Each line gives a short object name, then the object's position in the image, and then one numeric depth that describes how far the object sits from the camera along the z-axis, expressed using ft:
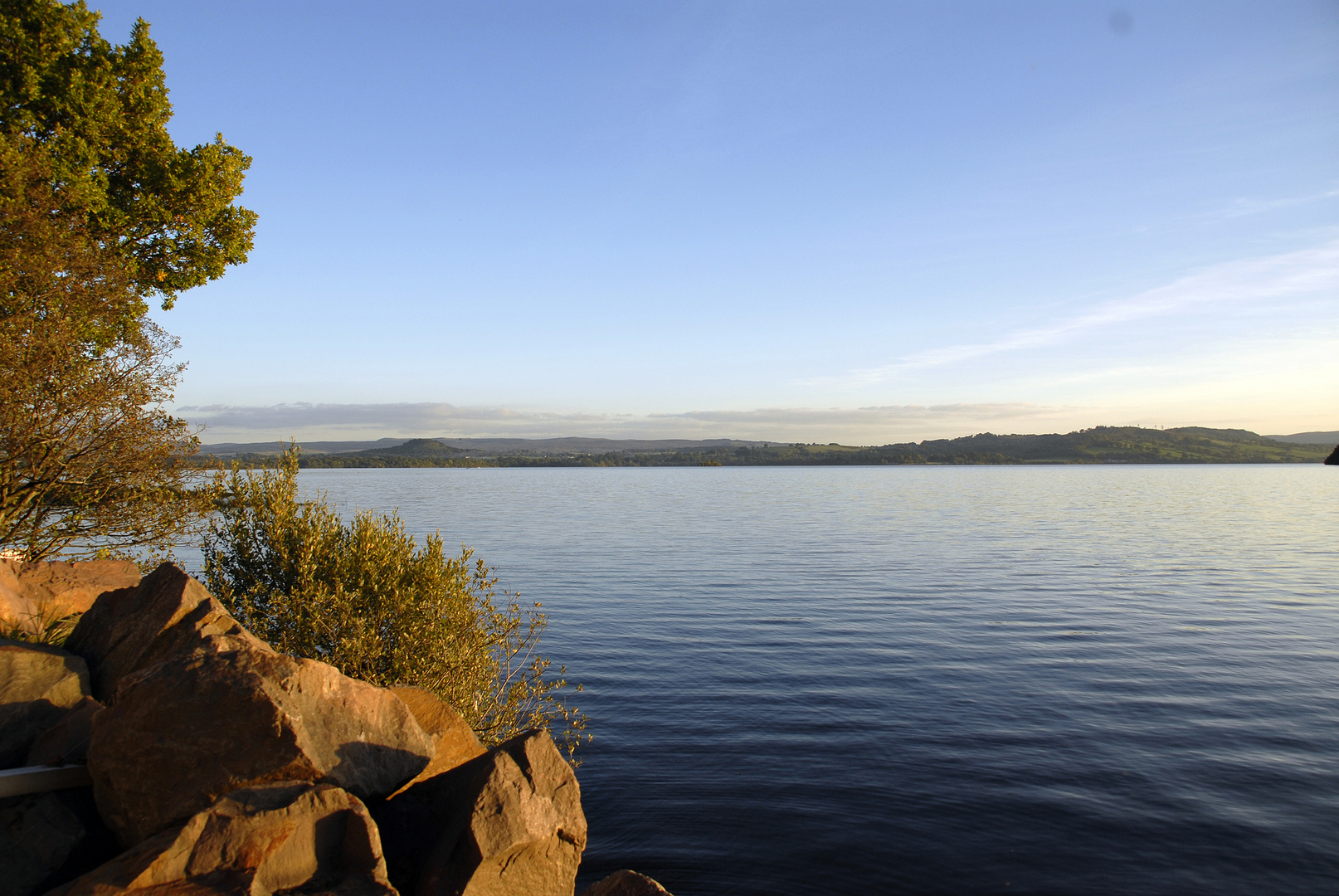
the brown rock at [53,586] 41.88
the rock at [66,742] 29.09
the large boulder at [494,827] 27.45
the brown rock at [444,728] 35.32
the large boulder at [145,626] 33.35
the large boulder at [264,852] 22.57
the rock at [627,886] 29.27
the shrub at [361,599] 45.91
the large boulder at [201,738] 25.94
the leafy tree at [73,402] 61.00
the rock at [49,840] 25.49
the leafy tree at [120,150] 74.64
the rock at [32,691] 30.35
